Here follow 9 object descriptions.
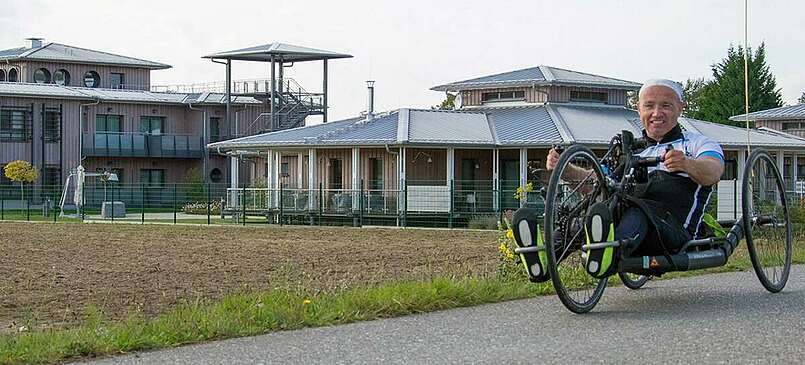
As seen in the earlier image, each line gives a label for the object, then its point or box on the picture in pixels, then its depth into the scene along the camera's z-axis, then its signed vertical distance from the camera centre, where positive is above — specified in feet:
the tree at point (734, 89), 240.53 +19.11
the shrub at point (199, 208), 158.52 -2.47
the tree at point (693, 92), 295.19 +23.87
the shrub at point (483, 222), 113.29 -3.11
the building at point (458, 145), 123.54 +4.65
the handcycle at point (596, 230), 26.18 -0.95
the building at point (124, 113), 193.88 +12.33
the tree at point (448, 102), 261.24 +18.13
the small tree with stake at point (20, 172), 176.96 +2.46
